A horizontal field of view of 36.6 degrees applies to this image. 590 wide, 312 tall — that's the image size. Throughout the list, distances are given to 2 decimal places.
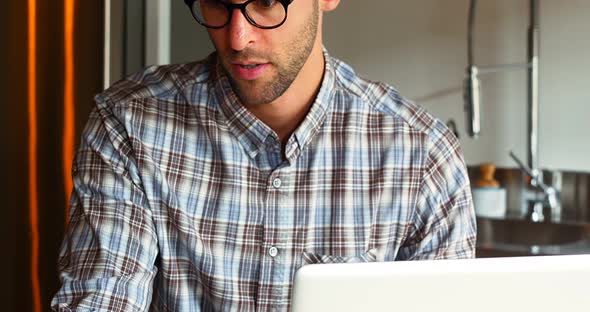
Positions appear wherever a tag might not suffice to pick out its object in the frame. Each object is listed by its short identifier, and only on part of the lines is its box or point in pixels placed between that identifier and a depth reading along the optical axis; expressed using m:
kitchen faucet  2.75
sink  2.63
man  1.31
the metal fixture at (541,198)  2.81
